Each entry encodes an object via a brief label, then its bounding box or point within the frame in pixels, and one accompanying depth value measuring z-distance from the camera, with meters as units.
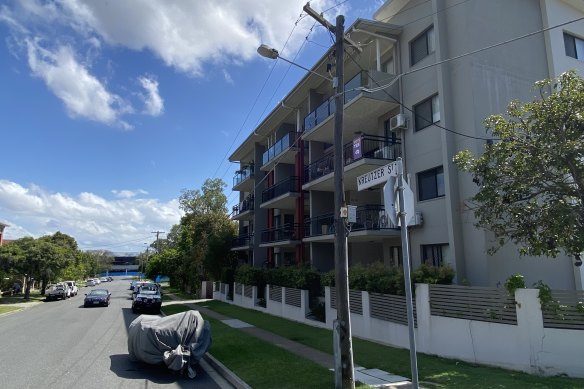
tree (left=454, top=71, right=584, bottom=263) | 8.69
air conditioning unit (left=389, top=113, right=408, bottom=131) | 16.58
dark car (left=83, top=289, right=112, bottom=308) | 32.28
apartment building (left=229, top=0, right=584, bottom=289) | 14.16
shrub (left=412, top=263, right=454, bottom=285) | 12.21
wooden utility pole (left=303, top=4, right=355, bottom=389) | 8.07
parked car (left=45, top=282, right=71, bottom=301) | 42.66
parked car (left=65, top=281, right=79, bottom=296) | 49.47
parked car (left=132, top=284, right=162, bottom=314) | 26.50
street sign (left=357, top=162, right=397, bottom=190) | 6.36
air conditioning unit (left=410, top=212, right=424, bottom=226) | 15.66
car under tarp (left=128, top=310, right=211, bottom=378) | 10.07
